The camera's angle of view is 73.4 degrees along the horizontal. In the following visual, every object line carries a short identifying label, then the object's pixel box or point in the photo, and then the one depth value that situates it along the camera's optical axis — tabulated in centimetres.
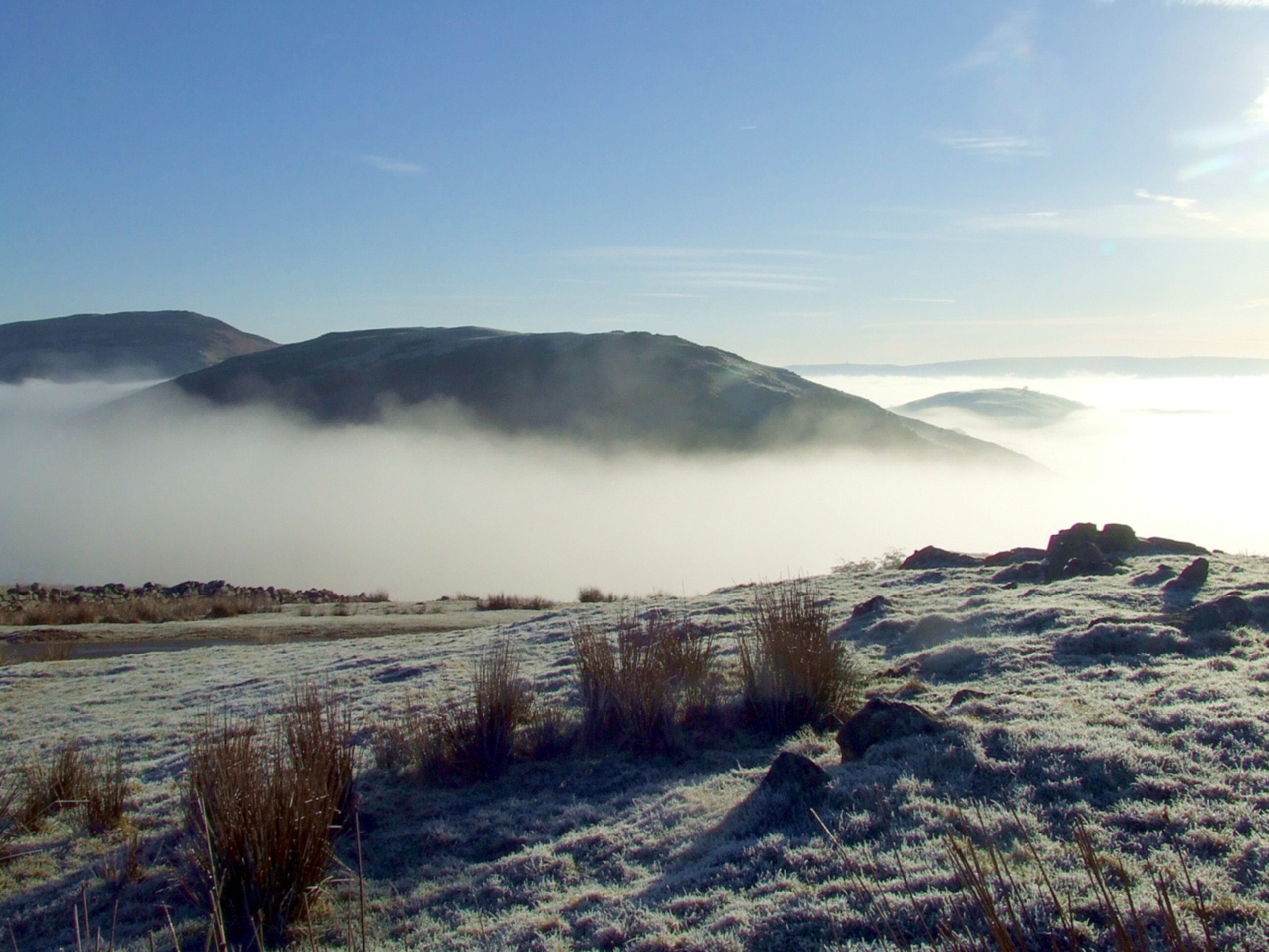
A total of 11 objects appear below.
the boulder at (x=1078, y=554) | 1272
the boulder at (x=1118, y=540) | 1459
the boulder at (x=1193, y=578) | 1053
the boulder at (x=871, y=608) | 1140
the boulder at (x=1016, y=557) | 1530
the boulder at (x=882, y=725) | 596
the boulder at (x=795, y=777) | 537
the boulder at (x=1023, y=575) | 1295
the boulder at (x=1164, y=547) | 1458
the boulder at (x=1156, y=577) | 1112
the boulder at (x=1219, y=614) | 841
